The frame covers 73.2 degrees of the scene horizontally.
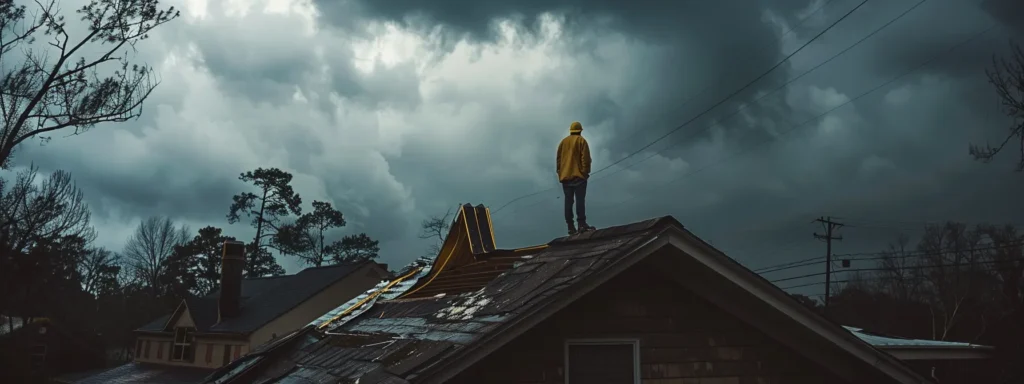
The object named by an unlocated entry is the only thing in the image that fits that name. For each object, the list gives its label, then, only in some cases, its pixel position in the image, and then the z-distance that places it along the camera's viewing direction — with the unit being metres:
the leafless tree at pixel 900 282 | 48.19
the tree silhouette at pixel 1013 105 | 14.41
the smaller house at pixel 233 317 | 35.09
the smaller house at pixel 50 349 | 37.97
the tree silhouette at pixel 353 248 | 59.12
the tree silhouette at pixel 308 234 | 57.94
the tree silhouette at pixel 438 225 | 48.38
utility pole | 45.74
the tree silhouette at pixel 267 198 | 58.09
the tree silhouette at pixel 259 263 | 58.47
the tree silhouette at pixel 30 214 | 31.09
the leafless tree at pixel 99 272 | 66.81
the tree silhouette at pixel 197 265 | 63.22
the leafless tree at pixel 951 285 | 41.75
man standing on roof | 10.89
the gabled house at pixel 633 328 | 6.30
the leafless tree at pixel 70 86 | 18.36
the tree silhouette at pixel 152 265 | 67.69
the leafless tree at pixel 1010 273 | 39.81
